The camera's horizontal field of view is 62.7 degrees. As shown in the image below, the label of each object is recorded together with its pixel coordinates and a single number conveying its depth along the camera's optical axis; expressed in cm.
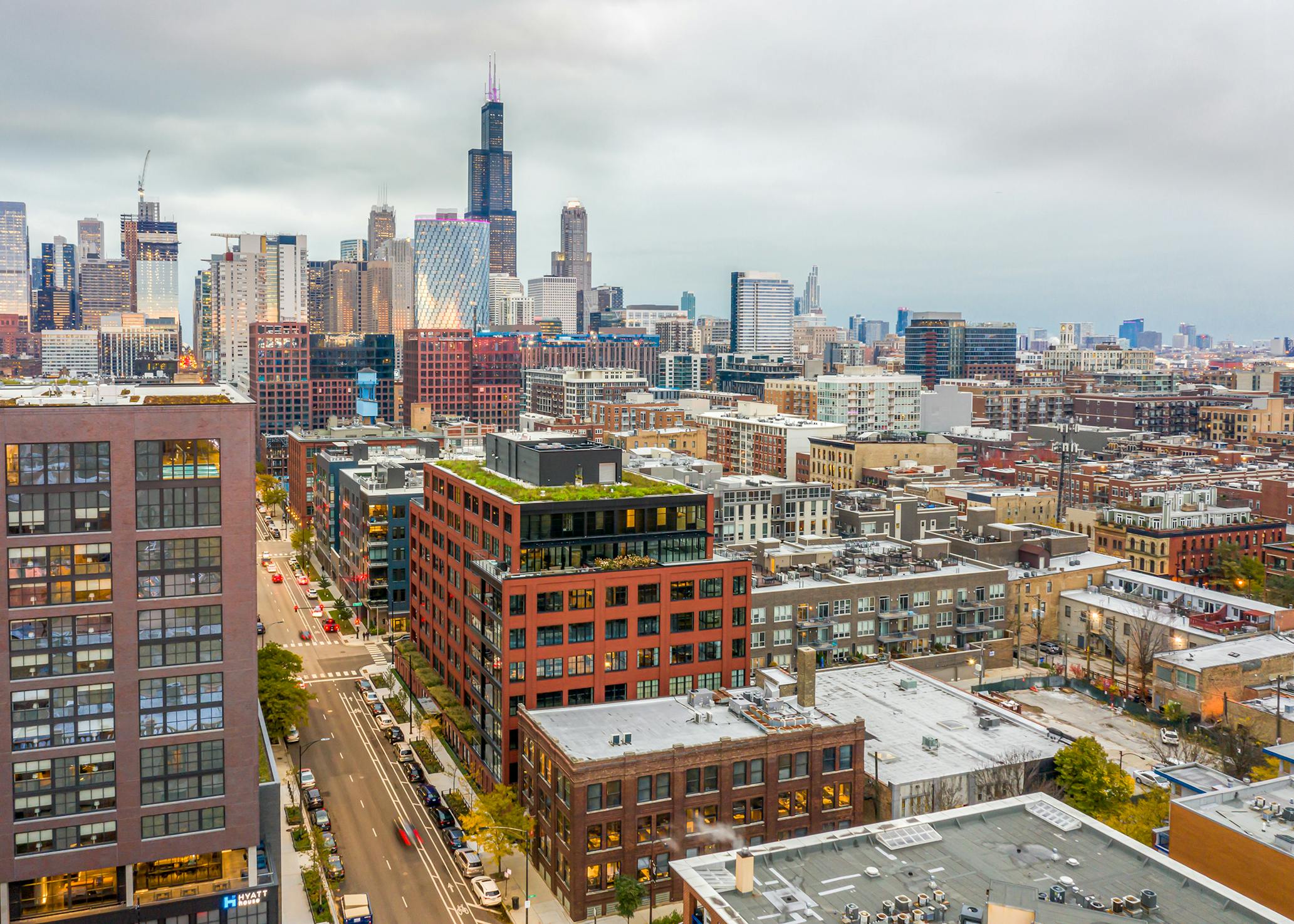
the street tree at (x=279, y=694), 9706
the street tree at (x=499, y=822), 7488
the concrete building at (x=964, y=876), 4859
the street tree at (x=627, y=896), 6775
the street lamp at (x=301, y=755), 8894
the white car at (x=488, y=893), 7306
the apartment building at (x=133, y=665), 6350
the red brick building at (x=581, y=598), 8300
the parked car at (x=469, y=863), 7791
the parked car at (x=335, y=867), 7638
